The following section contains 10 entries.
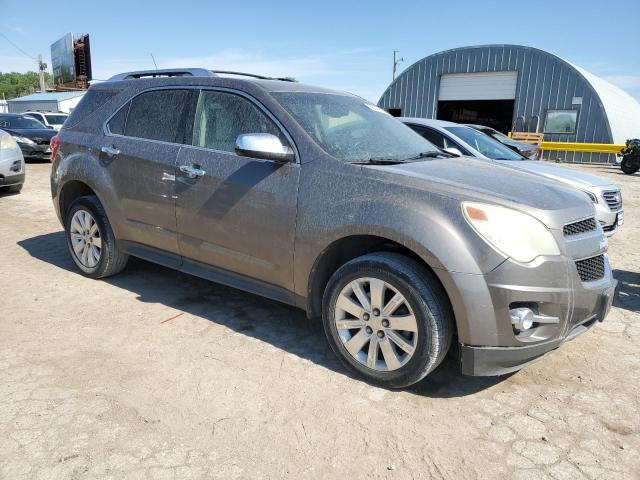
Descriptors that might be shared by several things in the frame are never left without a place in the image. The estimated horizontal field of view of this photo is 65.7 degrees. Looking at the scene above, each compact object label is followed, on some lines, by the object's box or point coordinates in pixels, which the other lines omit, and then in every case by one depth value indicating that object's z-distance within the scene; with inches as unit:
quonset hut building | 881.5
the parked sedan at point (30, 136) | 563.5
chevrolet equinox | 100.3
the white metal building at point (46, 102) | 1551.7
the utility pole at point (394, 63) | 1745.6
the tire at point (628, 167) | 681.6
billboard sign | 1930.5
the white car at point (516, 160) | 229.9
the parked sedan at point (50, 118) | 744.5
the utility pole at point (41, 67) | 2314.2
